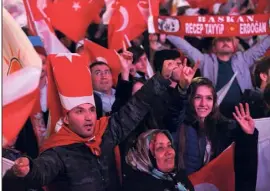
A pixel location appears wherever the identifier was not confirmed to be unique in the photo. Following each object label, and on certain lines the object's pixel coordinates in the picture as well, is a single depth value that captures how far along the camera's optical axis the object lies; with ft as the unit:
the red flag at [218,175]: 17.02
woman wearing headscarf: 15.74
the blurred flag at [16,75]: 14.14
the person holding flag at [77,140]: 15.00
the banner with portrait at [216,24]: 17.86
